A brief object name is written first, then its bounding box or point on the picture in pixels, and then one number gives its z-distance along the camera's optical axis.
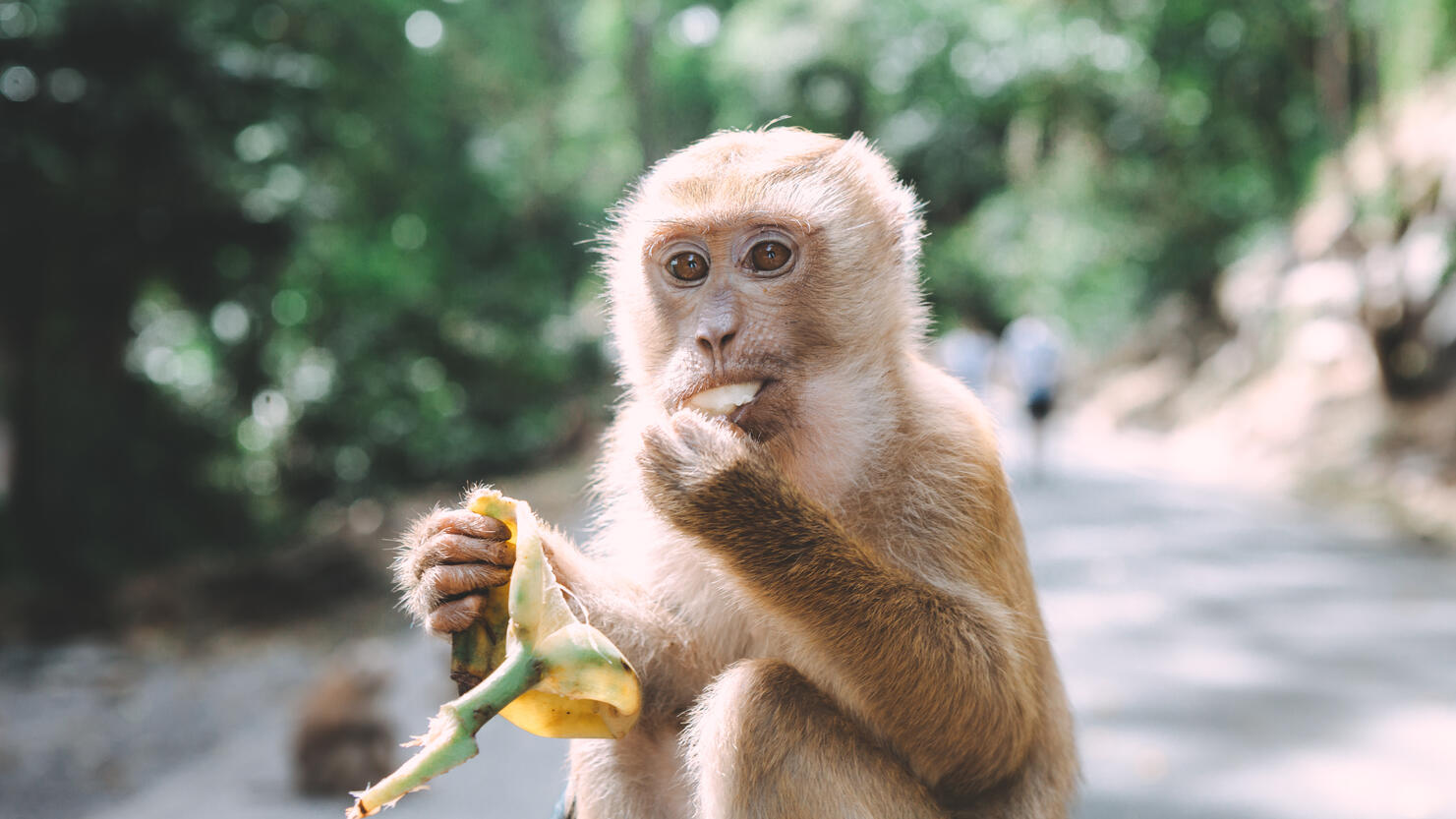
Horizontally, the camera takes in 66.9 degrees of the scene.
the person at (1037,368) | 12.66
